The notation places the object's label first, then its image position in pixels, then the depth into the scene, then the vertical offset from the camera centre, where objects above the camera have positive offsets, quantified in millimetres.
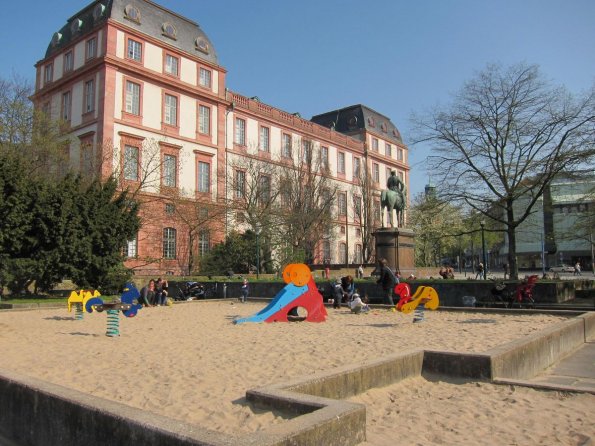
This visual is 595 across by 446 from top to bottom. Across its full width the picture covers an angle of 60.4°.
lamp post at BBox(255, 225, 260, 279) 35650 +1510
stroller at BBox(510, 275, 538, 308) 17719 -1005
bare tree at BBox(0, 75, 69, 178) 30594 +8089
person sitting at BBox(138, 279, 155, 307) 22672 -1382
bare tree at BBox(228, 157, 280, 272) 42375 +5993
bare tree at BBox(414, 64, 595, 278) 22281 +4957
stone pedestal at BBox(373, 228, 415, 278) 25500 +865
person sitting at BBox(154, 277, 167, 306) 23125 -1315
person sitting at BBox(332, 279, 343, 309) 19984 -1180
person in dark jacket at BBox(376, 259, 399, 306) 18094 -556
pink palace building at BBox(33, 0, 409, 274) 40562 +13321
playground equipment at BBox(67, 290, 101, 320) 16600 -1109
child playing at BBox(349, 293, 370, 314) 17031 -1387
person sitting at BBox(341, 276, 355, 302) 20625 -946
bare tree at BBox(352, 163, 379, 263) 61438 +7005
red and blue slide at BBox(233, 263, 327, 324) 14828 -1051
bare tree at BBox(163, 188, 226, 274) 41625 +3789
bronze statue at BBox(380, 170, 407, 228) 28031 +3761
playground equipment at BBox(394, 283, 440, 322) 14010 -1063
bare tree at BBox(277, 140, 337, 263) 43719 +5694
